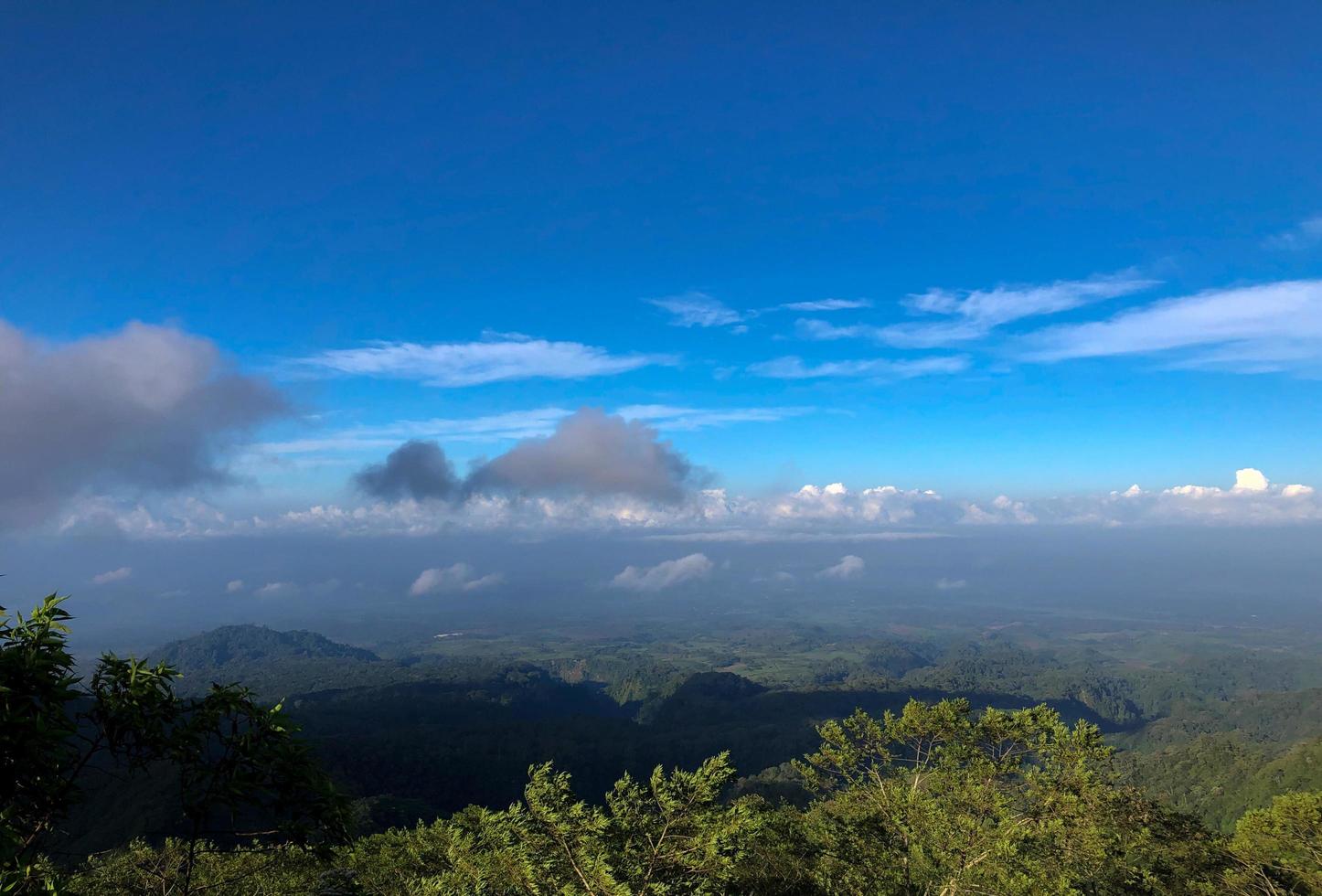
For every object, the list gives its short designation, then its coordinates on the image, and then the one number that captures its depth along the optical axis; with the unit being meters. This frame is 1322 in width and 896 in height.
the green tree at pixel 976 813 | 20.75
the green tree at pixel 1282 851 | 23.45
